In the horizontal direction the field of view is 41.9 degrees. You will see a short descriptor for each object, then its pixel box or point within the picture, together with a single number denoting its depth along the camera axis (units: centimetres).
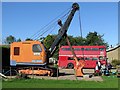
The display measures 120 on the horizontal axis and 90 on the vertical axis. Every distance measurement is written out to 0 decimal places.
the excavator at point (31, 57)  1510
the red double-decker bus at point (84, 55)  2668
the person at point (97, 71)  1653
